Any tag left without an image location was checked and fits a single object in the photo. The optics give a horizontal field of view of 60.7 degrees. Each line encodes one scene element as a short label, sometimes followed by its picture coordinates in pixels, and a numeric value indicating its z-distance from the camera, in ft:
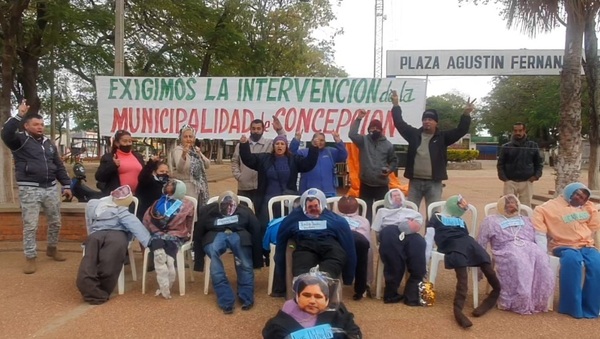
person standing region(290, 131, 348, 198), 19.65
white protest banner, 22.63
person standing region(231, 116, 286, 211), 19.63
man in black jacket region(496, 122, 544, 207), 22.04
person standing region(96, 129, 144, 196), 18.44
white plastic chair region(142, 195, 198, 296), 16.31
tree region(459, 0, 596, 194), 23.25
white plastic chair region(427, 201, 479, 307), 15.25
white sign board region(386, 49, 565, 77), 25.59
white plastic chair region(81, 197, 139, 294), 16.40
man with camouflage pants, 18.06
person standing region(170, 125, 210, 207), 18.86
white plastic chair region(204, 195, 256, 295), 16.37
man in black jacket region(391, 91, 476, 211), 18.61
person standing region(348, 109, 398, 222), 19.27
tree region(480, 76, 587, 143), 121.90
